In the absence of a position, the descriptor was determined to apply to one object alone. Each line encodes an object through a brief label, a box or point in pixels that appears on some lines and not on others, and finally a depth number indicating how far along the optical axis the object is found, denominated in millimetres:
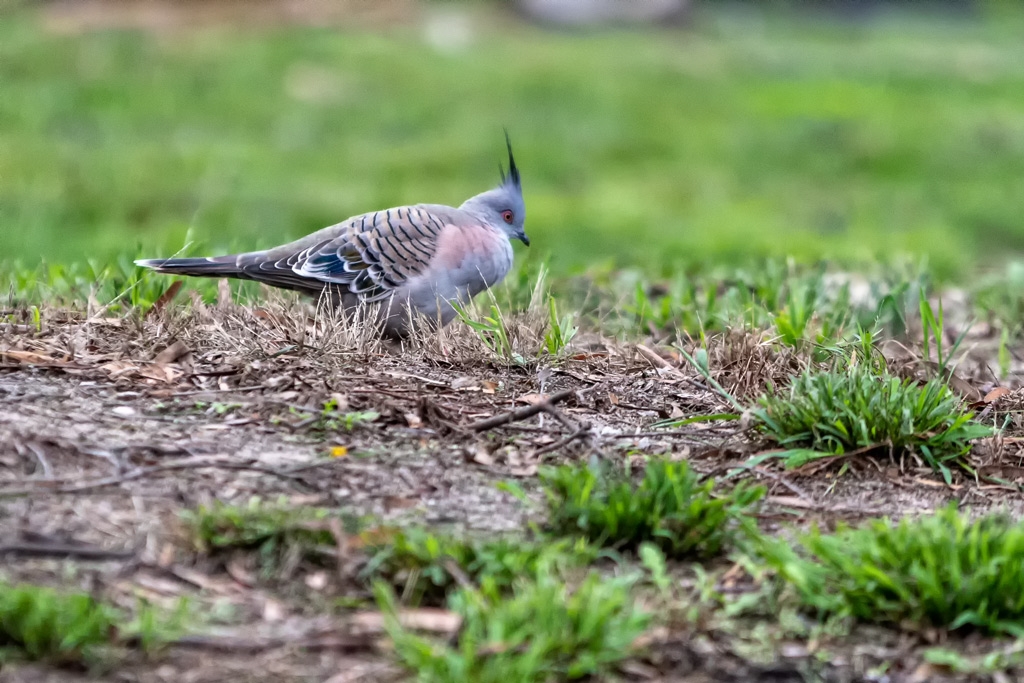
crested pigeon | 9859
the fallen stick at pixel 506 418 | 7791
